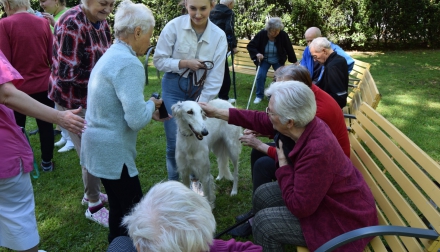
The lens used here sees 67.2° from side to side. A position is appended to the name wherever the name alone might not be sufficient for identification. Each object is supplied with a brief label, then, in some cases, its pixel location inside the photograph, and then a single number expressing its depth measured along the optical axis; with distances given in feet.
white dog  10.10
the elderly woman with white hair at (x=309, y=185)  6.61
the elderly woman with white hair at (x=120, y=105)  7.06
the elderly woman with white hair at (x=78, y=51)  9.75
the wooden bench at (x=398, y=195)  6.08
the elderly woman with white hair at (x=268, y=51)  24.84
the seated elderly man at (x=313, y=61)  16.92
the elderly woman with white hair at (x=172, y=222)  4.30
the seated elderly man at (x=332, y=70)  15.11
